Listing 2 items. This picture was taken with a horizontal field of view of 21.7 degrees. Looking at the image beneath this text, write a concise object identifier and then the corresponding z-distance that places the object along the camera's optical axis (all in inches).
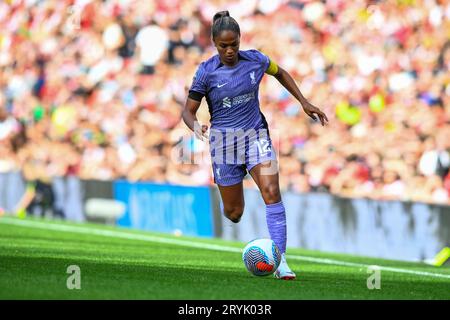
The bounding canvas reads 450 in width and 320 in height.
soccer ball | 382.9
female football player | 394.6
